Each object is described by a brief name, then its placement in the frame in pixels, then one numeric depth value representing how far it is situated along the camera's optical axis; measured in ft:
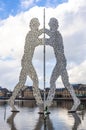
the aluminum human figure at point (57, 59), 75.19
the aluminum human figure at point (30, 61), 75.05
